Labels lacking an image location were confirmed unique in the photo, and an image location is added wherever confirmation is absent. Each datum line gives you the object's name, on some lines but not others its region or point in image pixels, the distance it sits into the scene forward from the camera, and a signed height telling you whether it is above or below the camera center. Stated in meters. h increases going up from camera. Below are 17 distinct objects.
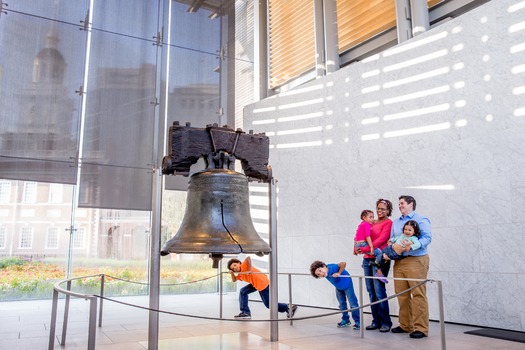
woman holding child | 4.89 -0.35
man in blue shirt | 4.44 -0.38
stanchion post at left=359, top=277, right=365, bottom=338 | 4.45 -0.91
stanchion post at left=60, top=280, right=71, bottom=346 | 4.21 -0.92
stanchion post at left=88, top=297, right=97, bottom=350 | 2.43 -0.47
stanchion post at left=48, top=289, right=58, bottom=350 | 2.87 -0.54
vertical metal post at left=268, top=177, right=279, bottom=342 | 4.30 -0.27
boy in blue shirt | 4.86 -0.52
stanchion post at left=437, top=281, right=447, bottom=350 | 3.43 -0.63
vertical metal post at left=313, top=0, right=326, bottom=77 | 7.91 +3.62
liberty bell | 3.06 +0.18
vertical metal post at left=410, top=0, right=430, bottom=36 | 6.22 +3.14
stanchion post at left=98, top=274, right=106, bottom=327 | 5.29 -0.95
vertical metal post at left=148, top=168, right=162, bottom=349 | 3.78 -0.26
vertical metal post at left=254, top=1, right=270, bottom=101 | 9.33 +3.98
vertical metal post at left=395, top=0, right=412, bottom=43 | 6.45 +3.22
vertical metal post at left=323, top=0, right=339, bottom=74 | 7.69 +3.58
